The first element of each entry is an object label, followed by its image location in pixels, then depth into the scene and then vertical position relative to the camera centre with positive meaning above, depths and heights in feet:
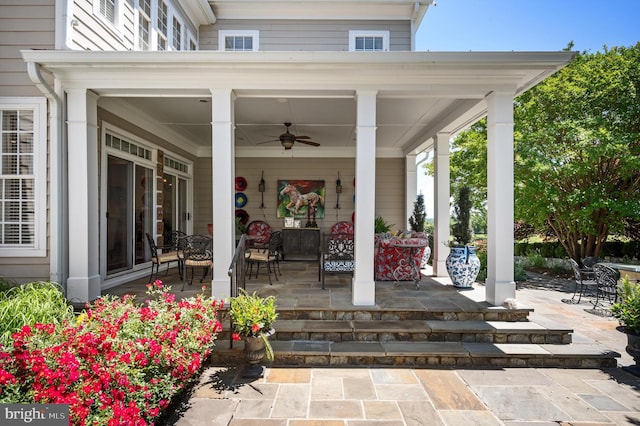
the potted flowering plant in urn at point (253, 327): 9.98 -3.48
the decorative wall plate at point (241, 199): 29.96 +0.97
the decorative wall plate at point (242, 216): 30.01 -0.54
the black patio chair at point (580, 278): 17.54 -3.61
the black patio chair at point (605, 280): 15.99 -3.32
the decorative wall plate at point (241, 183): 29.79 +2.38
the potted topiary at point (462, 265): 16.69 -2.73
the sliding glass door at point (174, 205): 23.16 +0.35
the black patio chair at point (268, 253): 17.69 -2.36
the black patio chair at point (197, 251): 16.08 -1.98
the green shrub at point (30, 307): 9.46 -3.04
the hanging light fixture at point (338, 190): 29.81 +1.78
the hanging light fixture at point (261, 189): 29.73 +1.85
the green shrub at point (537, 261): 29.66 -4.50
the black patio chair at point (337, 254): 16.12 -2.15
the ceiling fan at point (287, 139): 20.72 +4.40
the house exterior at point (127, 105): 12.83 +4.69
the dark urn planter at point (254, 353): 10.06 -4.31
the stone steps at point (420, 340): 11.02 -4.61
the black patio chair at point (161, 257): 16.94 -2.43
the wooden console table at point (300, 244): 28.07 -2.83
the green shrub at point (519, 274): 22.86 -4.33
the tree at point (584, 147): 22.86 +4.40
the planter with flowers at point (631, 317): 10.53 -3.43
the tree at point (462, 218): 19.45 -0.53
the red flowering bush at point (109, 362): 6.34 -3.27
